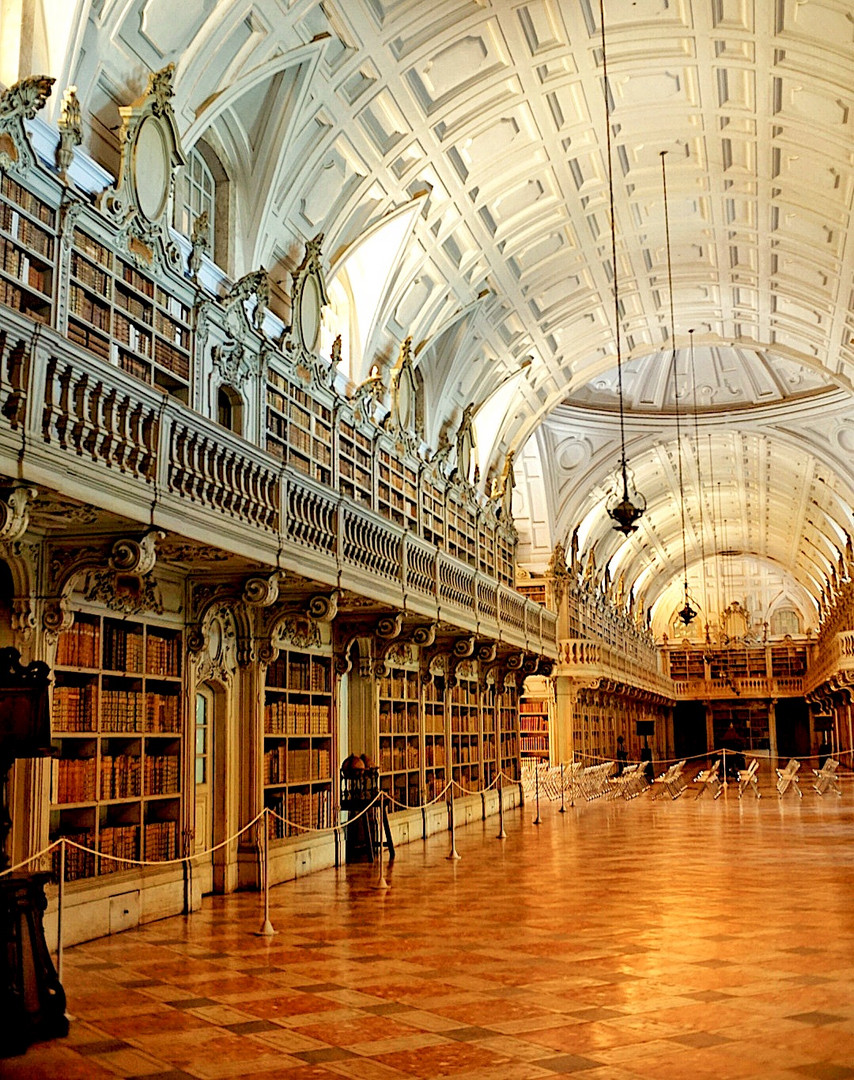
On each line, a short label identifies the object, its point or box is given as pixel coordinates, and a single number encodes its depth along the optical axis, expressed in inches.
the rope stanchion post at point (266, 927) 346.5
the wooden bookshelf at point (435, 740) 740.0
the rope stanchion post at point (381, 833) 476.4
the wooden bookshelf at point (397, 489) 672.4
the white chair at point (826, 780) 1039.6
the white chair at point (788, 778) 986.1
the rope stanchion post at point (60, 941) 245.2
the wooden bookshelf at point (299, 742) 506.6
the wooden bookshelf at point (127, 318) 373.4
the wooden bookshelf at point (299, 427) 519.2
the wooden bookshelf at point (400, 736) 654.5
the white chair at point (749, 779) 996.6
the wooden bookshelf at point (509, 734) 944.9
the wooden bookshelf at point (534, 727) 1187.9
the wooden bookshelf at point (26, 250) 332.8
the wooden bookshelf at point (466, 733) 812.6
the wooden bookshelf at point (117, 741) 354.3
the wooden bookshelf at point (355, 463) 605.6
